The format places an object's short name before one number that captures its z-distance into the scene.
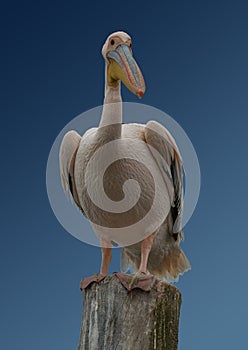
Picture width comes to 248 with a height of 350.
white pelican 3.95
